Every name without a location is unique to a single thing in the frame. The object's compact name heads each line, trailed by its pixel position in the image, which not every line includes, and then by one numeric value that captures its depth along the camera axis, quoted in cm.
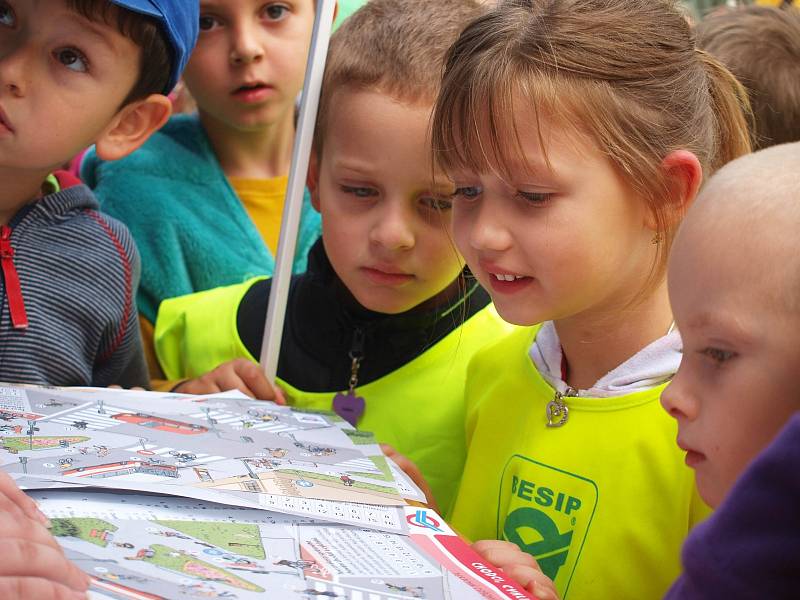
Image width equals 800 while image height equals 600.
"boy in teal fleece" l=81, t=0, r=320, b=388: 177
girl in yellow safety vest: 107
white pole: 141
